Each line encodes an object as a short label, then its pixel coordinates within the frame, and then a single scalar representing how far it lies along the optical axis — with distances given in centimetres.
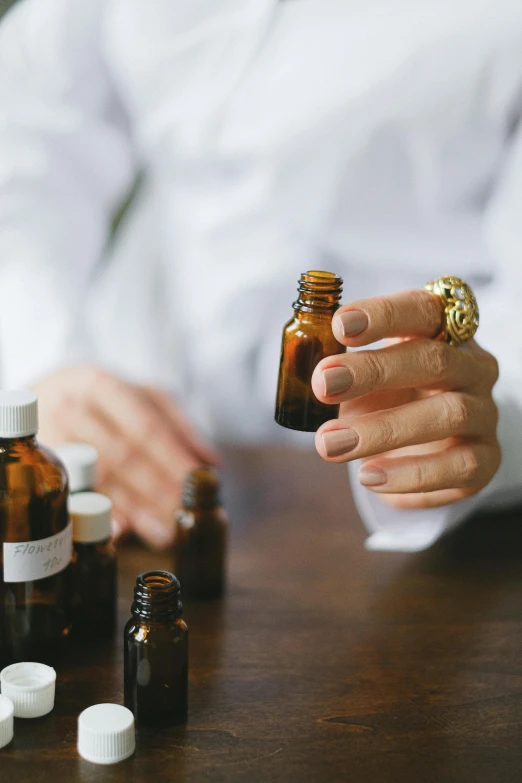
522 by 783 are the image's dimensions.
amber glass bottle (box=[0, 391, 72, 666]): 67
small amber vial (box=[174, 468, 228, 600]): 86
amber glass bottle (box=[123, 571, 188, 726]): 65
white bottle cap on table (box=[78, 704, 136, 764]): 60
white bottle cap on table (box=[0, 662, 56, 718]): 64
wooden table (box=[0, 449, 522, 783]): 61
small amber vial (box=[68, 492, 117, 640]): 76
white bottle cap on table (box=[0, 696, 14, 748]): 61
